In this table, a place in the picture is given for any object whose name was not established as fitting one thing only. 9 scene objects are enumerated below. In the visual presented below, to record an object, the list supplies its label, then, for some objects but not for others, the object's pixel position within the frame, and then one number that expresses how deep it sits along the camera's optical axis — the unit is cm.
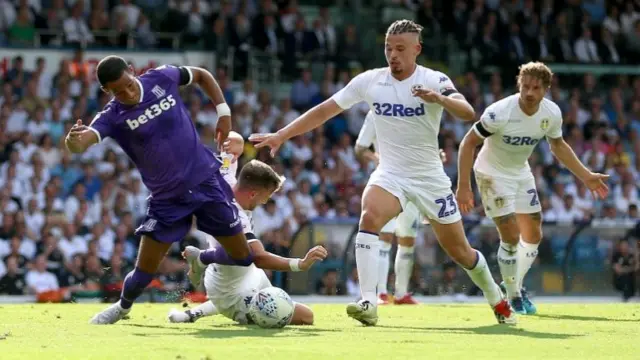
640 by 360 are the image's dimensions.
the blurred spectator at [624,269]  2170
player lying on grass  1180
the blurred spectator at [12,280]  2009
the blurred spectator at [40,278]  2003
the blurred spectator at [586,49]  3109
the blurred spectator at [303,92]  2709
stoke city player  1147
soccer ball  1162
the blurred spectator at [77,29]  2606
